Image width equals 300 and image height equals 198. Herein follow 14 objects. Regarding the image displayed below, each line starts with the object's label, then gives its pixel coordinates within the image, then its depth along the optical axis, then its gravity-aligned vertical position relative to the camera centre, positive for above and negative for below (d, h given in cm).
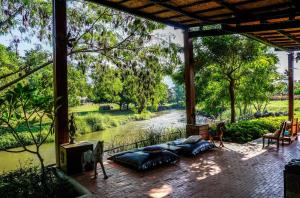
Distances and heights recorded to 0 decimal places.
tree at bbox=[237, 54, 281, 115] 1314 +39
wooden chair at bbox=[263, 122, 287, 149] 845 -139
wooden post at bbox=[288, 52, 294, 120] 1223 +22
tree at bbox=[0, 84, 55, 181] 463 -12
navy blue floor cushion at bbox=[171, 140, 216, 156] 742 -155
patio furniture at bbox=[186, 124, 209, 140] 891 -127
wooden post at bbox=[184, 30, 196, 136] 920 +30
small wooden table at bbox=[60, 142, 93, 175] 587 -137
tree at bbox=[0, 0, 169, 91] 809 +196
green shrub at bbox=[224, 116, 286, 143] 952 -151
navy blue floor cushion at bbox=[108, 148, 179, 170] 623 -158
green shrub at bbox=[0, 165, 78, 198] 469 -166
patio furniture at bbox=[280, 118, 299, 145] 899 -149
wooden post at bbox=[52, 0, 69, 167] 597 +55
